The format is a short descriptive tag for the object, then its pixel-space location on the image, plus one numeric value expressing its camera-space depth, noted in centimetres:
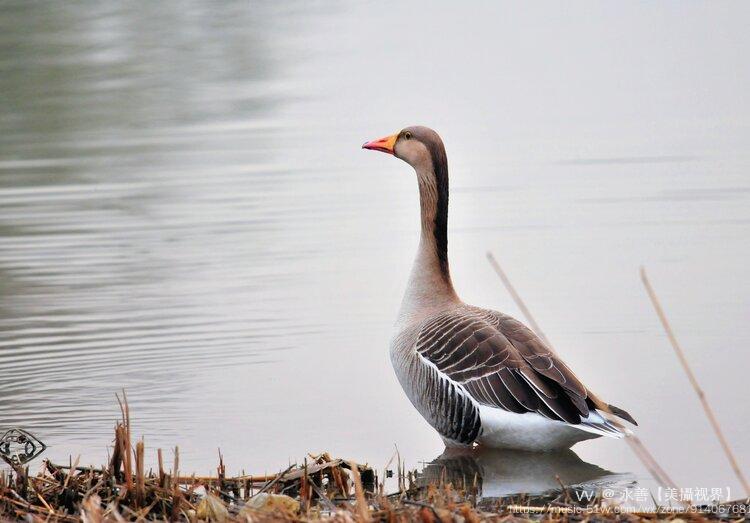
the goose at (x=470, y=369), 1423
